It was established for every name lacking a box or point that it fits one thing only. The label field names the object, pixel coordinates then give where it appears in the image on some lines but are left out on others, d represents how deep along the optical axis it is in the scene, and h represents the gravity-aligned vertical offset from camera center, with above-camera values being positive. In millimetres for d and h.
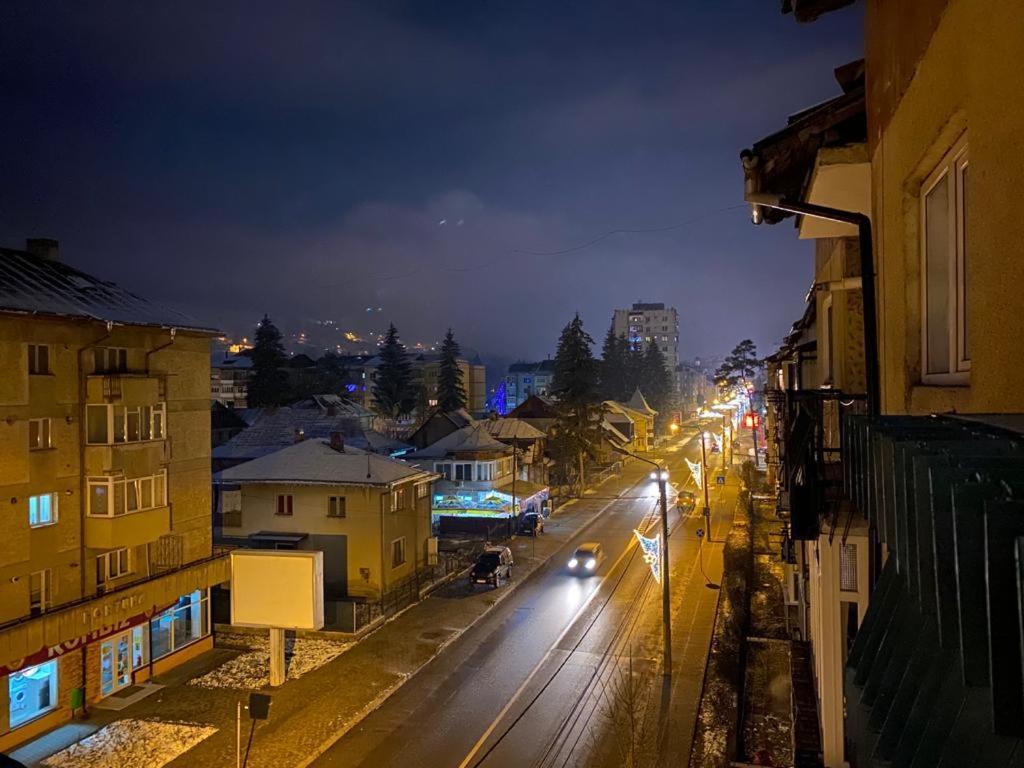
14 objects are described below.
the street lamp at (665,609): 21844 -6931
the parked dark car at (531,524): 45125 -8226
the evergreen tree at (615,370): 119562 +4352
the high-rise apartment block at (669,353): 192325 +11796
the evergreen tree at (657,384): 120375 +1918
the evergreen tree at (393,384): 92000 +1907
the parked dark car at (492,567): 33344 -8220
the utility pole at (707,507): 43541 -7133
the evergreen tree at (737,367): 77375 +2984
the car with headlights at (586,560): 35406 -8340
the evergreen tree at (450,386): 81188 +1365
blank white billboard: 22359 -6082
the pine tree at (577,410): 61938 -1258
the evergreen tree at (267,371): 77875 +3263
